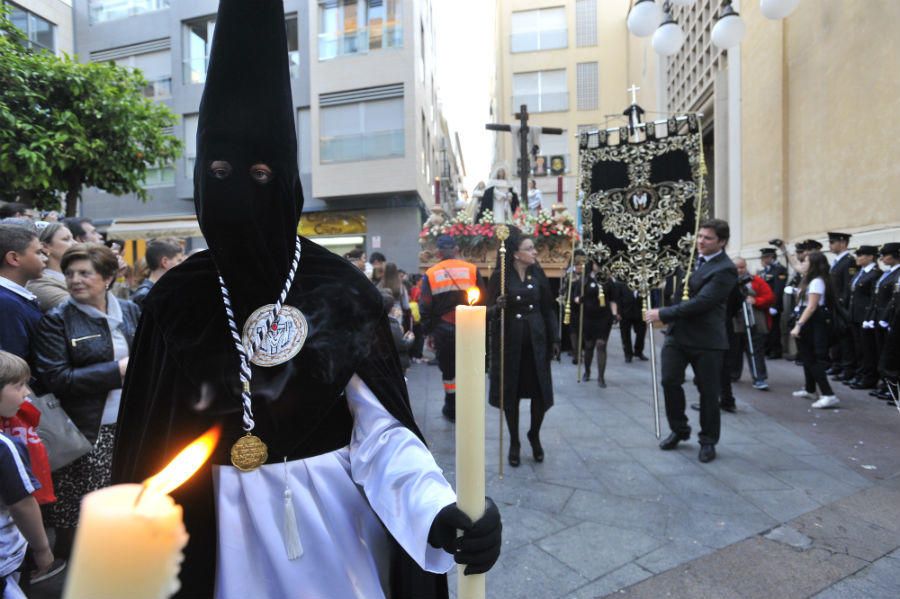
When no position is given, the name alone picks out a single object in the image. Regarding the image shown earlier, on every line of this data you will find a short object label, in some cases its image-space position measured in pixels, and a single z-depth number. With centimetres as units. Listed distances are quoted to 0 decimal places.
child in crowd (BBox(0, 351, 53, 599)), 223
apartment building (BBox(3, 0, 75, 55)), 1783
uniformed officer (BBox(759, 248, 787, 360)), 942
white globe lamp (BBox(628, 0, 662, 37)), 929
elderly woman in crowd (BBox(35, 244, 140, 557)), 284
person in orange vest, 629
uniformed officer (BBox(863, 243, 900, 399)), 659
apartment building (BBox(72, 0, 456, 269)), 1859
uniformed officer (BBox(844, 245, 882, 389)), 727
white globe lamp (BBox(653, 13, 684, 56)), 959
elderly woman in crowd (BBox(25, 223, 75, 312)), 334
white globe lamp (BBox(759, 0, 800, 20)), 803
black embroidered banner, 596
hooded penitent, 151
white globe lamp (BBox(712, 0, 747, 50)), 907
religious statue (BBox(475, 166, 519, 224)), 1111
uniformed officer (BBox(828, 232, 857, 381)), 788
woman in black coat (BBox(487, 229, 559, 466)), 496
